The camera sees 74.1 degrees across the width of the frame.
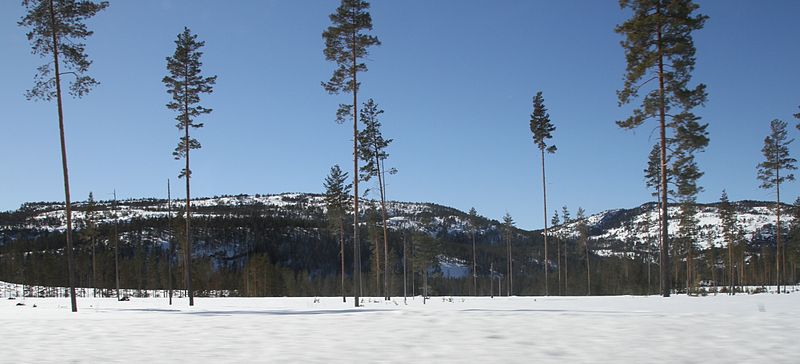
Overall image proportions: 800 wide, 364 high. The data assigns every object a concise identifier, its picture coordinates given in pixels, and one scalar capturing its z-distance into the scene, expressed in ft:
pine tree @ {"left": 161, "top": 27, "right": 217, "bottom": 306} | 97.91
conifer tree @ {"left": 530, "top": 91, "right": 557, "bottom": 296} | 128.26
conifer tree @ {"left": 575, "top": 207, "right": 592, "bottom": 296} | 246.47
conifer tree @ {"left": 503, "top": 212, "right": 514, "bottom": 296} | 259.60
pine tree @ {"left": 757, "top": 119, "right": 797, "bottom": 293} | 130.31
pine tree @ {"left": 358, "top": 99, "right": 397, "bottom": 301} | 127.13
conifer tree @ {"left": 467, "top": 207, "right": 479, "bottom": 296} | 258.88
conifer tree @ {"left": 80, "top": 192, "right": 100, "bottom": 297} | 190.19
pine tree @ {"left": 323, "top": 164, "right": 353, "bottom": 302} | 161.68
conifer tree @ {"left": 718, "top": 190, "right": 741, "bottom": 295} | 197.06
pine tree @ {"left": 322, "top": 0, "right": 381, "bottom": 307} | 88.89
